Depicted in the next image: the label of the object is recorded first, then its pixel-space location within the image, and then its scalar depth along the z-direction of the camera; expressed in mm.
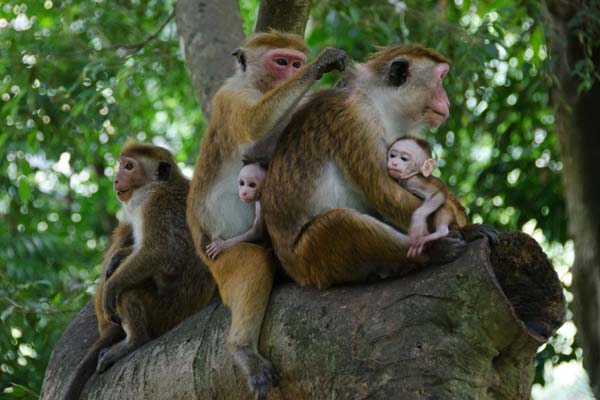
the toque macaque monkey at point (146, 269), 11078
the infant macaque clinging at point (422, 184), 8359
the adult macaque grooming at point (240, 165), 8586
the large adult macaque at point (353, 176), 8422
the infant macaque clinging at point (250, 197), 9961
